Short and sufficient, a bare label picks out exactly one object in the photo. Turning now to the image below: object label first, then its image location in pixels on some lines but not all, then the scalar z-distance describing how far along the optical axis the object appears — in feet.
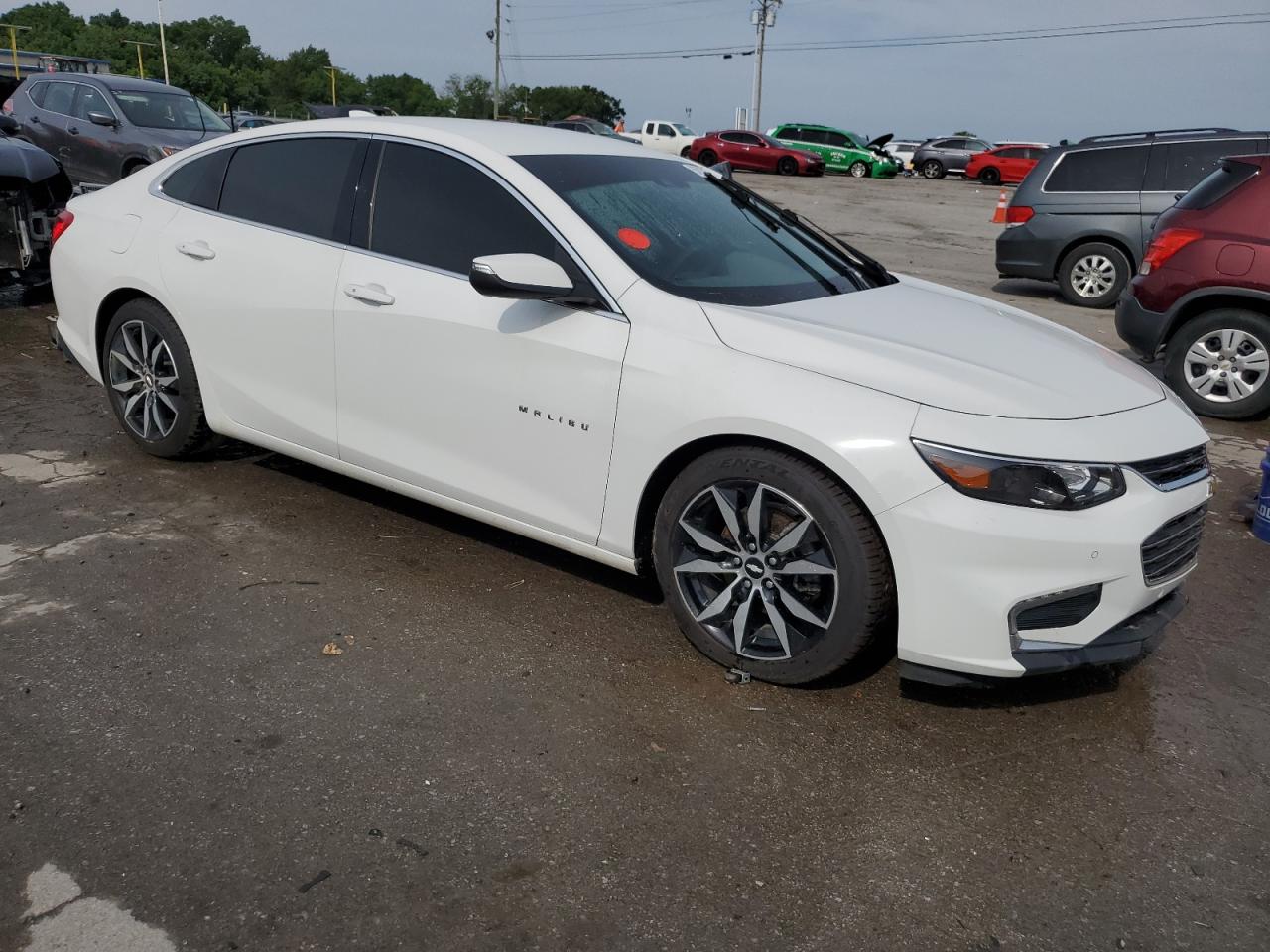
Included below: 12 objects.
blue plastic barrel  16.26
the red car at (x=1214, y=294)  22.93
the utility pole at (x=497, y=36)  243.60
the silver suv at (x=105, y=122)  42.32
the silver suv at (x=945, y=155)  125.08
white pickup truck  130.00
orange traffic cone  40.81
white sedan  9.82
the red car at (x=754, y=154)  112.47
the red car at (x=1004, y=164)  112.16
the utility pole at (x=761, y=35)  205.16
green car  120.67
